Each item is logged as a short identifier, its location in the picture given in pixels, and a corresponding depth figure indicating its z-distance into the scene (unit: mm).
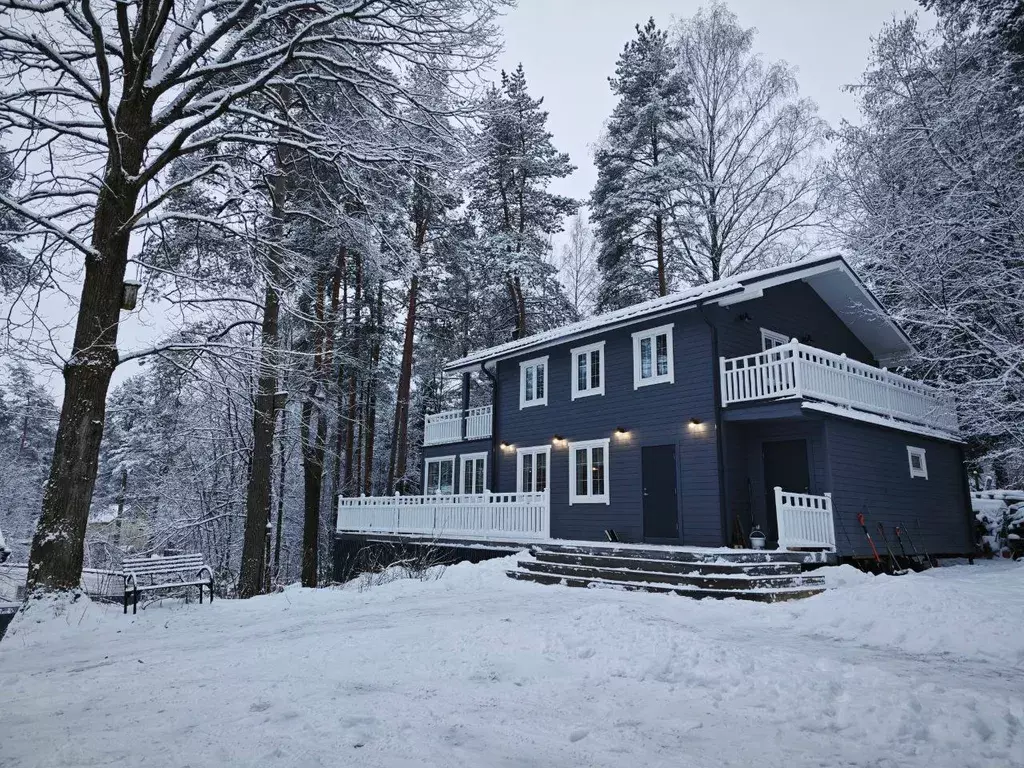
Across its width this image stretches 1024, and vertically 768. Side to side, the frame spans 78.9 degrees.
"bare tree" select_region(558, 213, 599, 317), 29908
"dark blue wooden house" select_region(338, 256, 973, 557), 12539
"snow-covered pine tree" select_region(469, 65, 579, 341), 24234
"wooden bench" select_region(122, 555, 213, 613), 8695
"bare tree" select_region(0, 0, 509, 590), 6957
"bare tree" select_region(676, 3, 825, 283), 22016
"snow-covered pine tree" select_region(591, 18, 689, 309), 22031
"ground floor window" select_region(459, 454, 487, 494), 20125
